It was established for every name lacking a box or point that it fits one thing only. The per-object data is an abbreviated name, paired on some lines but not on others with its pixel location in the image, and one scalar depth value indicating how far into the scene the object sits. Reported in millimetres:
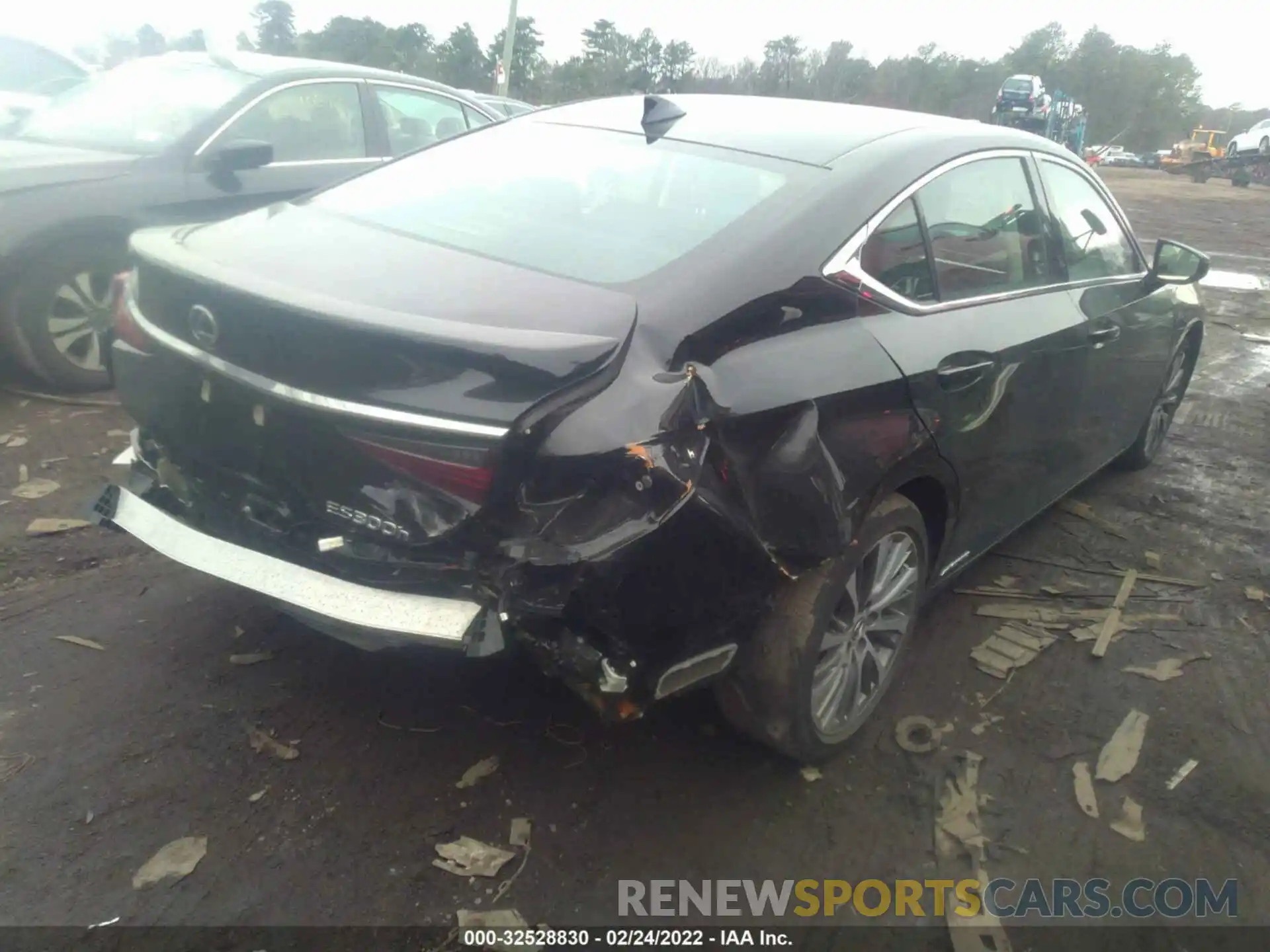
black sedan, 2139
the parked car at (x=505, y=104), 13836
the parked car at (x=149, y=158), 5043
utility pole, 21783
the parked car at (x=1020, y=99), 36156
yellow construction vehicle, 38938
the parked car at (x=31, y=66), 10242
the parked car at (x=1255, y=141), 33888
